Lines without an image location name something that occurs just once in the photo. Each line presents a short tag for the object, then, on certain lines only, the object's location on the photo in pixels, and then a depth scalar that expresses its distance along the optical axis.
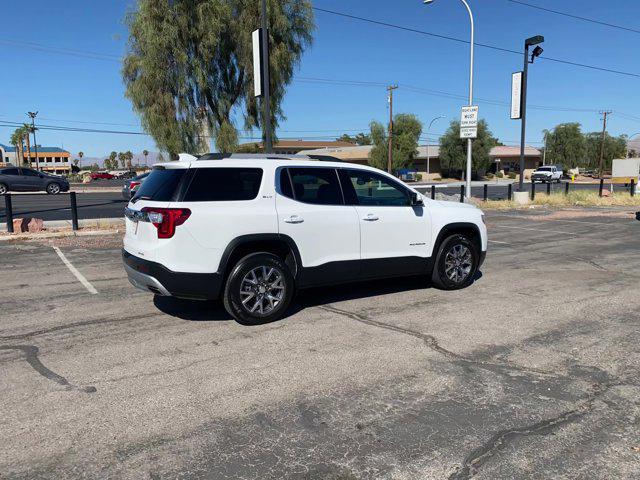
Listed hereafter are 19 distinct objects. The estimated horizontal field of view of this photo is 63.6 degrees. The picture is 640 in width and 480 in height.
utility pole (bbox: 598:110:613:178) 87.81
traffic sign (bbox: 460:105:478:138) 21.55
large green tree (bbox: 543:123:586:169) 96.25
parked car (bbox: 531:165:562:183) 56.00
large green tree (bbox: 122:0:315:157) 23.41
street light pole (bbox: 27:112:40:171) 75.47
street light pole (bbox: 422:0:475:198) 20.67
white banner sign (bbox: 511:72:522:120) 23.64
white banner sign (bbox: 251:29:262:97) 16.94
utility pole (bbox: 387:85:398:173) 54.78
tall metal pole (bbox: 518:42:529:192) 23.23
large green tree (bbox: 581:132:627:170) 100.88
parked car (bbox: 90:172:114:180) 81.65
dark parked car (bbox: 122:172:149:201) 20.08
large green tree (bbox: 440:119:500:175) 67.19
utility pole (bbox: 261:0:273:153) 15.47
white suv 5.11
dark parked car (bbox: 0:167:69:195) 27.42
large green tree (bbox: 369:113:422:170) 66.44
